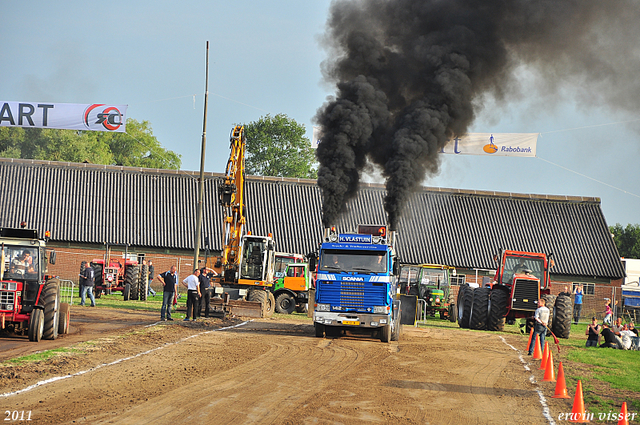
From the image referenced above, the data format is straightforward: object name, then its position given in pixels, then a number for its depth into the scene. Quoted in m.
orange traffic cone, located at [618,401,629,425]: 8.23
